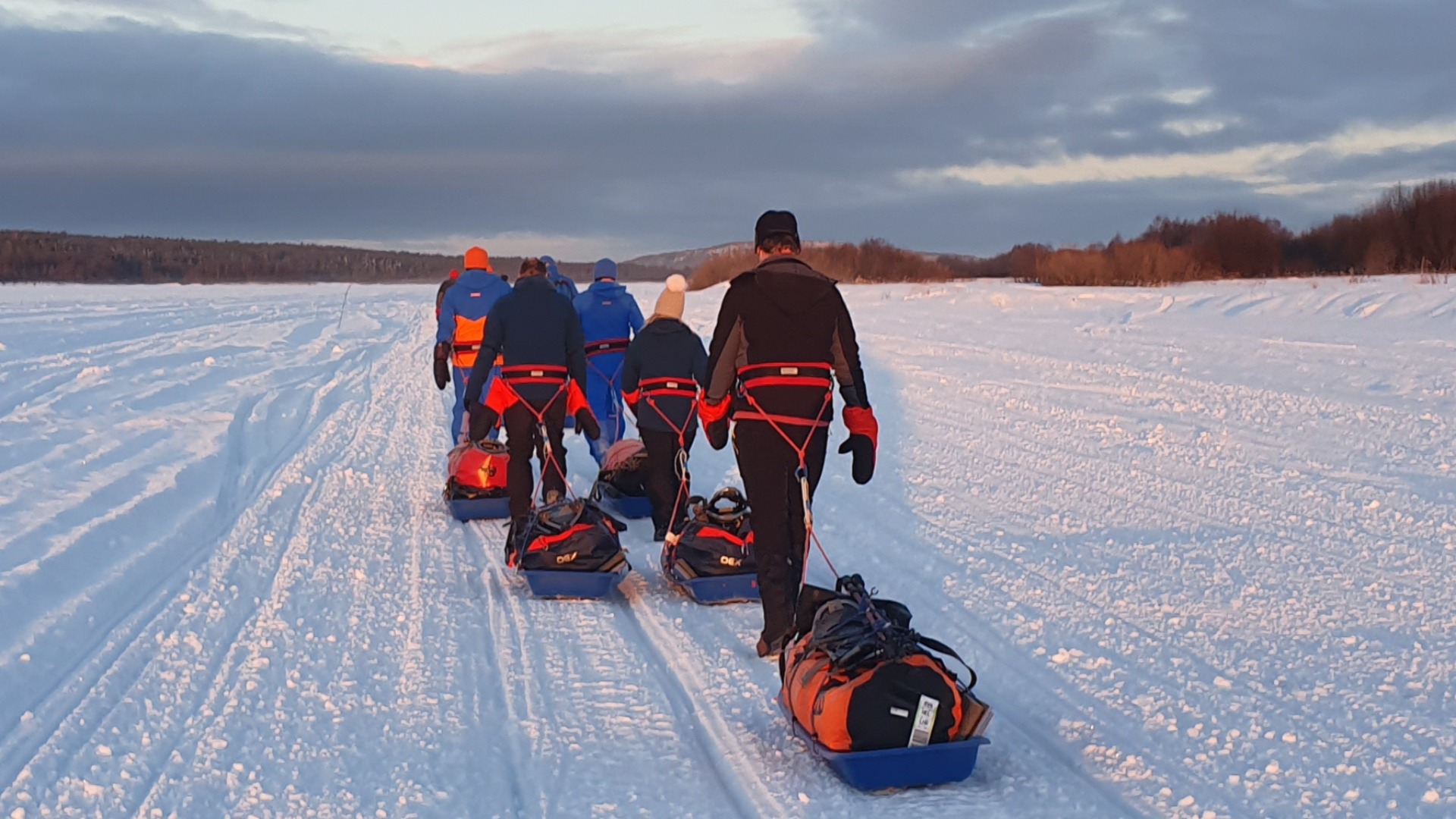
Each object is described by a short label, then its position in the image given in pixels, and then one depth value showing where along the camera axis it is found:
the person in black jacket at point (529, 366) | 9.15
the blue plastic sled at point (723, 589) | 7.85
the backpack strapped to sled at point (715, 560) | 7.86
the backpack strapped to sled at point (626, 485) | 10.78
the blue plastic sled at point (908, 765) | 4.97
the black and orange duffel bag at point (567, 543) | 7.97
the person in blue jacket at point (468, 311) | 12.09
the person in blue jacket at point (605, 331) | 12.25
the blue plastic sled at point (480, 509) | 10.41
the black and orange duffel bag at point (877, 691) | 5.00
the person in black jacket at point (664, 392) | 9.81
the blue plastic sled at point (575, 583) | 7.95
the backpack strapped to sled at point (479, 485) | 10.44
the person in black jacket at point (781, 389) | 6.43
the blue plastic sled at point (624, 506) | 10.79
